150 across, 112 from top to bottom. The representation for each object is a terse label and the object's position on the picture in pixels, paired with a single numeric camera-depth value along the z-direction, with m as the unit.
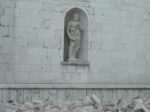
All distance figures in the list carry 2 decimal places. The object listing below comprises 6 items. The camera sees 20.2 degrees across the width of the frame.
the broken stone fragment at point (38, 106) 10.12
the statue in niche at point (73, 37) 12.12
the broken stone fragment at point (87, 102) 10.79
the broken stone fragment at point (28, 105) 10.16
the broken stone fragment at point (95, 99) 10.80
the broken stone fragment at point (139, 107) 10.25
